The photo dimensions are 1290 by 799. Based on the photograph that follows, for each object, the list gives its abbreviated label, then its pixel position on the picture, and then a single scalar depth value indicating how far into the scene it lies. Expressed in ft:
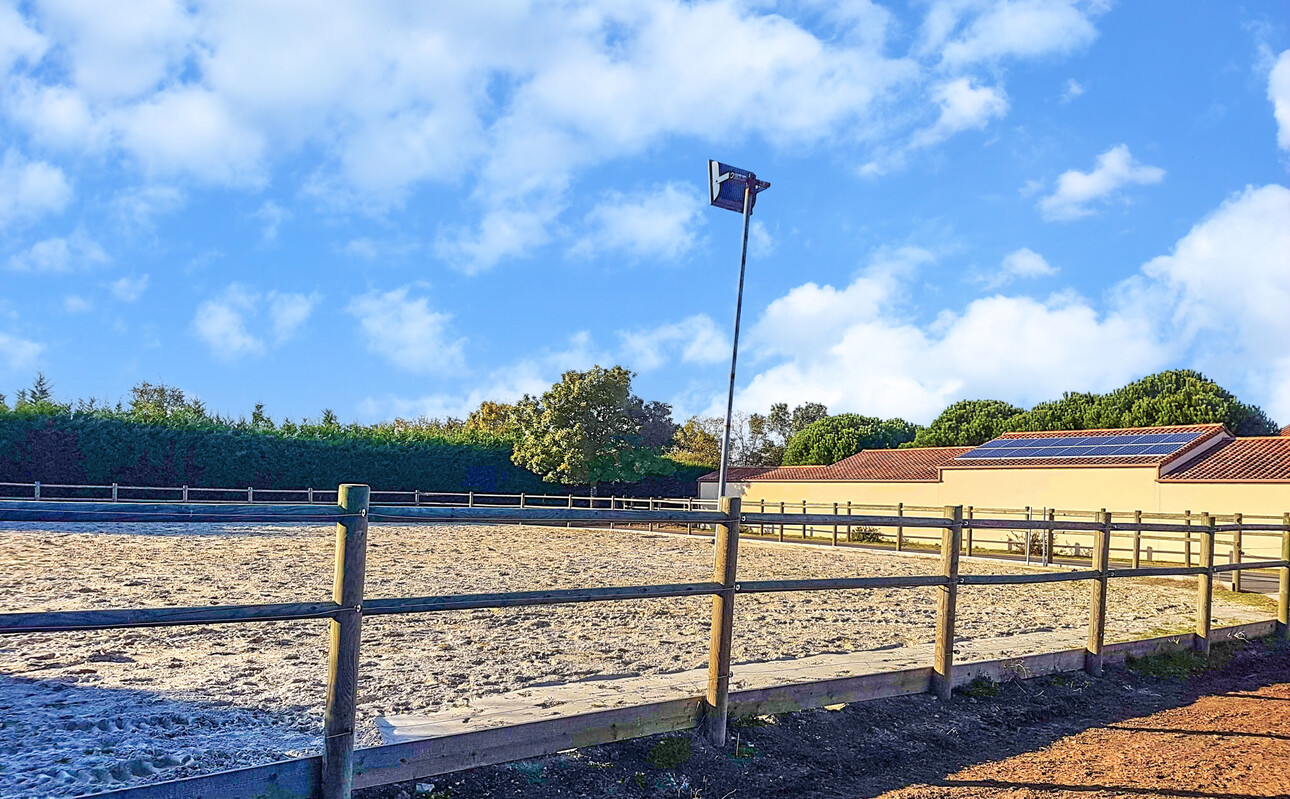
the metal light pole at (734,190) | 67.67
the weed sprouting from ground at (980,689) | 17.60
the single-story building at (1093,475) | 73.61
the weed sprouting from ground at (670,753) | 12.71
